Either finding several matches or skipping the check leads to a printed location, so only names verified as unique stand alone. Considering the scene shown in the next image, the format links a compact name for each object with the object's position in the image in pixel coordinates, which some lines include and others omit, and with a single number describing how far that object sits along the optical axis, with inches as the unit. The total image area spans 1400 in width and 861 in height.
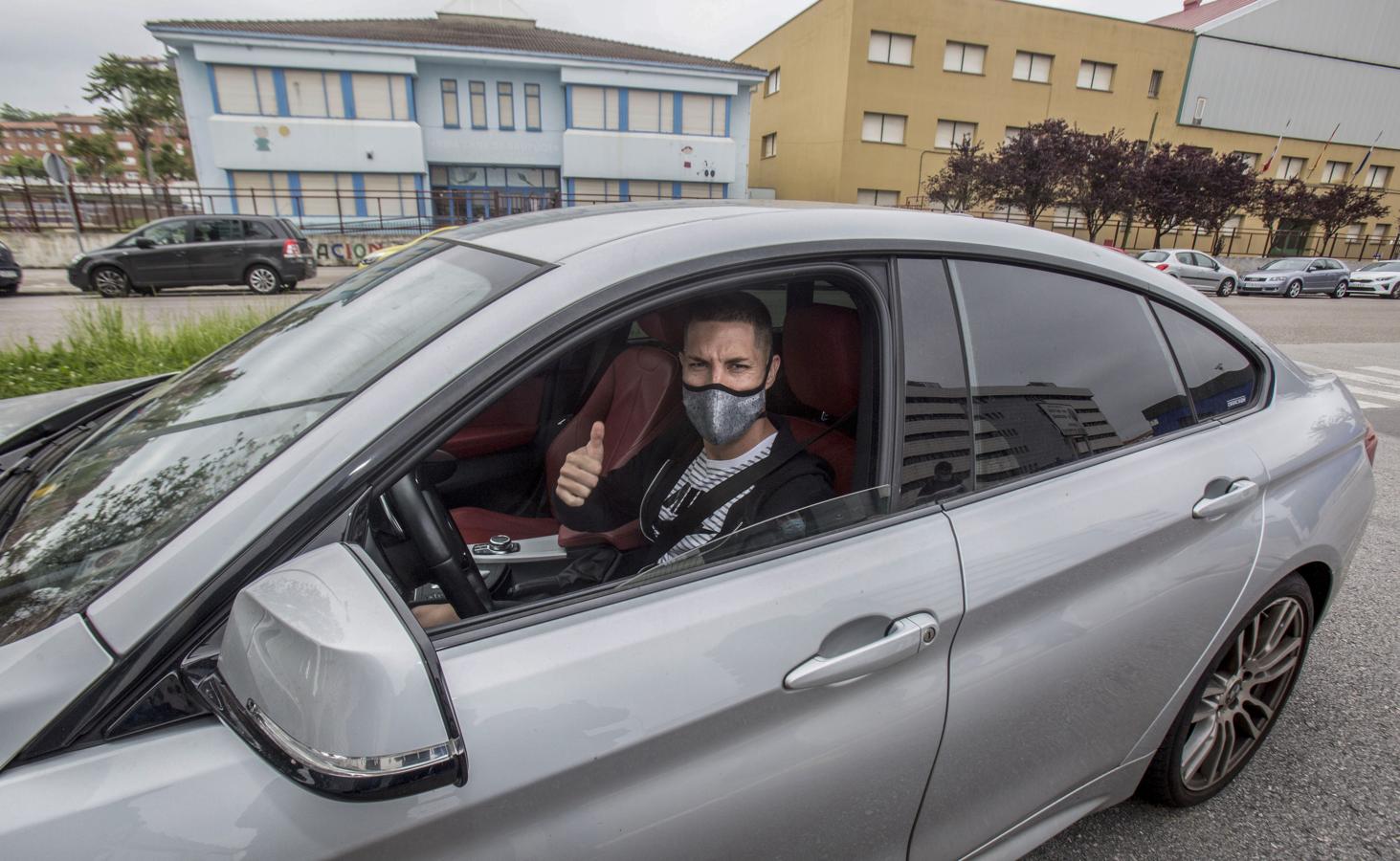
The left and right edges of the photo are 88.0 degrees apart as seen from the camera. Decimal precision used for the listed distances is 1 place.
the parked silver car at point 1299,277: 1012.5
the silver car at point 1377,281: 1035.9
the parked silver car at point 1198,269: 900.0
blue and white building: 1104.2
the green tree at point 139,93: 1630.2
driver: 65.4
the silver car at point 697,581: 34.4
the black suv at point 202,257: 588.4
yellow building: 1339.8
